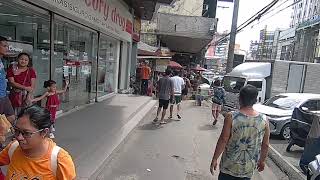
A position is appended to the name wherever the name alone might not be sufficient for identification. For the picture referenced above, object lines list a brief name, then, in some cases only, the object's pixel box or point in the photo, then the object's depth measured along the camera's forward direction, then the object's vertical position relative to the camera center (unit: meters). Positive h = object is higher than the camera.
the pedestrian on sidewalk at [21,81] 3.79 -0.46
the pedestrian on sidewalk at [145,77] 12.46 -0.91
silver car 7.58 -1.42
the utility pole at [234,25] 14.14 +2.35
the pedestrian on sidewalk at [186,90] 14.24 -1.60
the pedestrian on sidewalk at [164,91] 7.57 -0.95
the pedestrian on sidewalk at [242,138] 2.51 -0.76
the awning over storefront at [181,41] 19.28 +1.96
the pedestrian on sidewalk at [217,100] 8.28 -1.27
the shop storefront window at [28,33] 4.55 +0.42
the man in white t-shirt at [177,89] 8.22 -0.96
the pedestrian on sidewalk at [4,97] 2.98 -0.58
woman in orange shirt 1.42 -0.61
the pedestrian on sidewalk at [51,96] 4.47 -0.78
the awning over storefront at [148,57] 15.87 +0.19
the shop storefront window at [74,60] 6.24 -0.12
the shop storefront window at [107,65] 9.25 -0.31
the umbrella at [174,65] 19.80 -0.29
